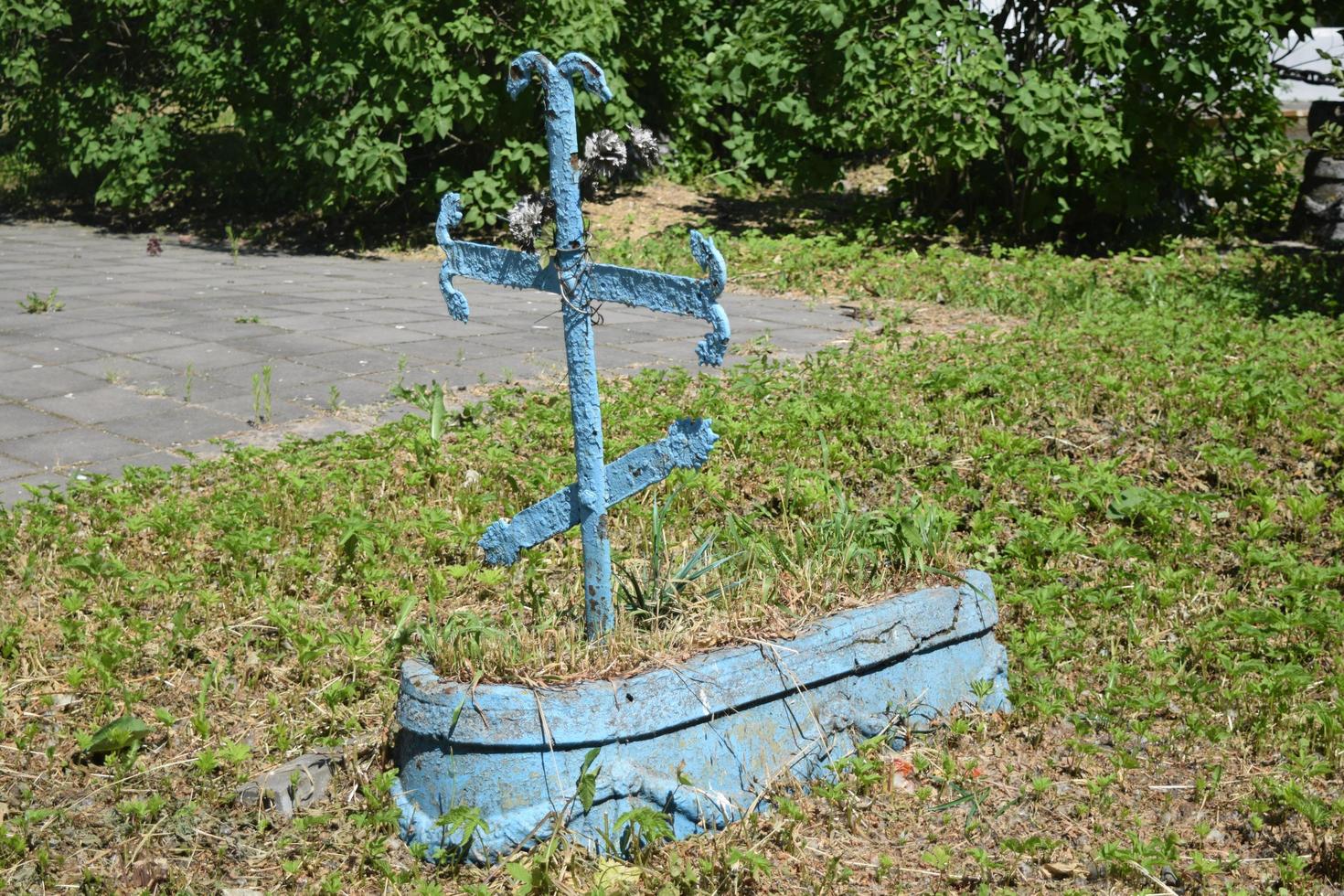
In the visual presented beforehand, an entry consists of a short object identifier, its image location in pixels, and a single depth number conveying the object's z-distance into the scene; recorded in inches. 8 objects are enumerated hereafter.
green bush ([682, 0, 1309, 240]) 359.3
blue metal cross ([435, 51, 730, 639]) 109.4
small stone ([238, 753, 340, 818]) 115.5
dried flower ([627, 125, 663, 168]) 115.3
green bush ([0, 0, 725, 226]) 393.7
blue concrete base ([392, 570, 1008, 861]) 107.7
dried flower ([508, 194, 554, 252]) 115.8
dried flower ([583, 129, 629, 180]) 112.0
